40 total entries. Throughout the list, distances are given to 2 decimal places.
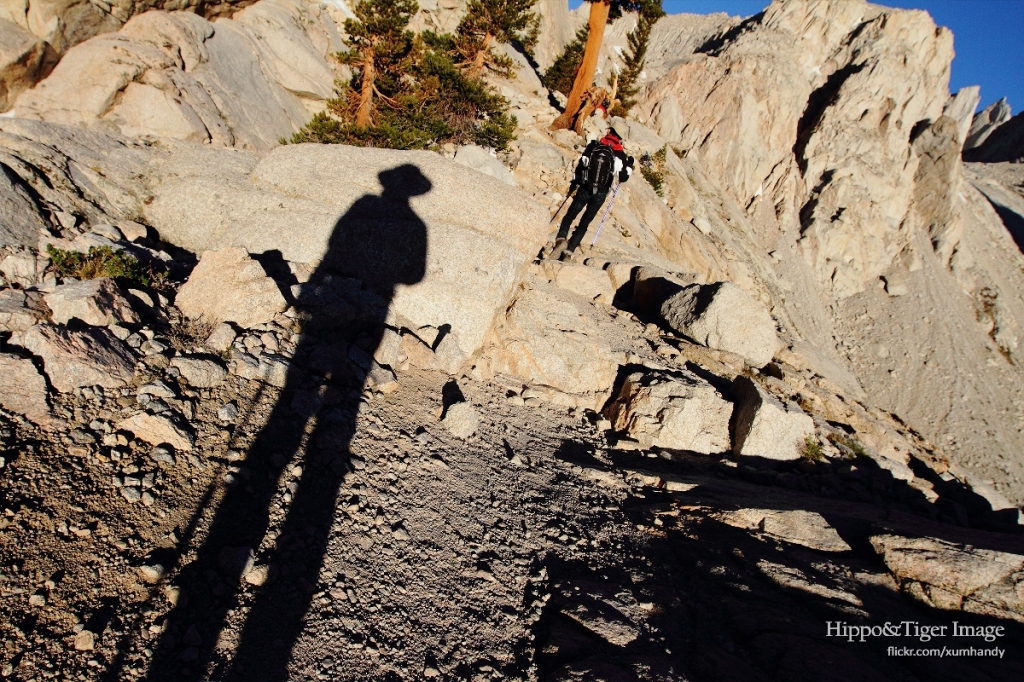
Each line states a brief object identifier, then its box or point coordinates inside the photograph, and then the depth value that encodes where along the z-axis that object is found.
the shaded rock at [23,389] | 3.81
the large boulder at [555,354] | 8.71
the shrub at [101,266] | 5.59
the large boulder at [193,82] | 10.02
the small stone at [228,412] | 4.81
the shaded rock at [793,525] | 5.86
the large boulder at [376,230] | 8.09
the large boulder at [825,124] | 43.59
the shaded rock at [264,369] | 5.43
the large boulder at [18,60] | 9.67
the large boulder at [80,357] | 4.11
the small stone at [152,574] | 3.31
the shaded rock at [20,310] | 4.32
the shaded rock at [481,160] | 15.25
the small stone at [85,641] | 2.82
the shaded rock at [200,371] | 4.92
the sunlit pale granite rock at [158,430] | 4.16
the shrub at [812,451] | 9.10
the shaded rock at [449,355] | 7.67
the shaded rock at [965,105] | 94.75
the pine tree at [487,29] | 20.03
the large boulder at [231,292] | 6.03
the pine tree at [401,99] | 14.88
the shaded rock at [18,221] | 5.28
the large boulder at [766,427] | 8.62
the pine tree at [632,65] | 33.62
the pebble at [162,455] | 4.09
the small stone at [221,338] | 5.55
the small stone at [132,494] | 3.69
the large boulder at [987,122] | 96.88
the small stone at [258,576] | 3.65
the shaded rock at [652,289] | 13.45
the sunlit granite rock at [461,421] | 6.47
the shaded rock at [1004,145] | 81.31
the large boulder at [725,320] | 11.88
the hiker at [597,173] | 12.77
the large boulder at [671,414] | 8.28
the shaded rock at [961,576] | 4.91
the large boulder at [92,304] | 4.70
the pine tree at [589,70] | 21.84
